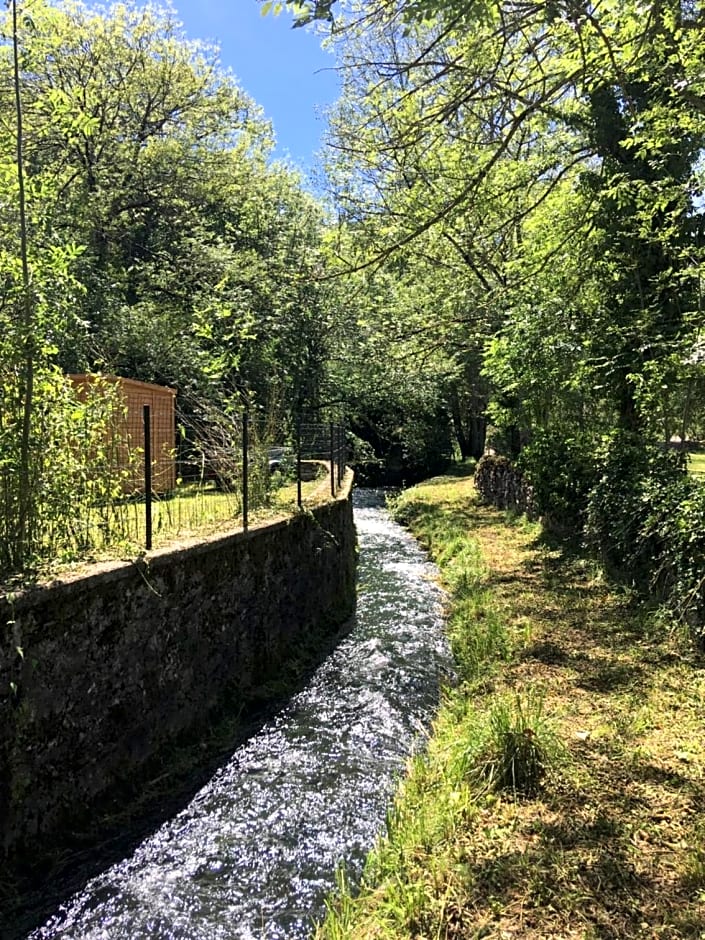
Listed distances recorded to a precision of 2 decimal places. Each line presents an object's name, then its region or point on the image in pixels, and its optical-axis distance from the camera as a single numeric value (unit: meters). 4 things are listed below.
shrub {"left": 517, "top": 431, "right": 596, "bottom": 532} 11.07
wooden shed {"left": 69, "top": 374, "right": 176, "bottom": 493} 9.78
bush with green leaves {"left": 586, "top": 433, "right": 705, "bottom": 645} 6.80
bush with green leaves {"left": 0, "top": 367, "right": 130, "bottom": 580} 4.54
